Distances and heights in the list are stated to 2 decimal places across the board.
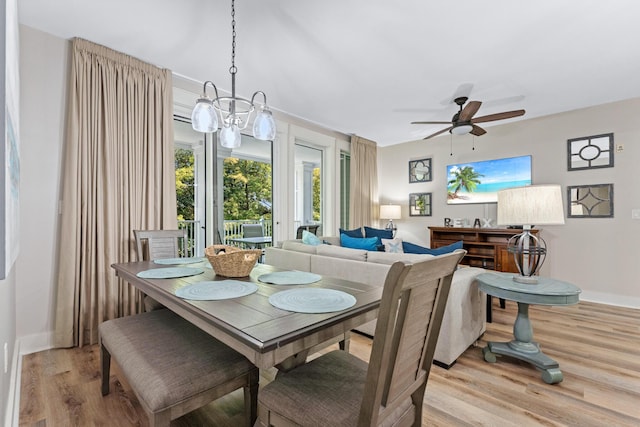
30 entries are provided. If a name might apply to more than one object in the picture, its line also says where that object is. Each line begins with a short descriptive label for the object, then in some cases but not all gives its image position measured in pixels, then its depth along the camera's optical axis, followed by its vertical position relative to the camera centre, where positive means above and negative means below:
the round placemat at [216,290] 1.32 -0.35
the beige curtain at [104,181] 2.46 +0.33
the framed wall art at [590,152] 3.82 +0.86
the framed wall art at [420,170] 5.48 +0.87
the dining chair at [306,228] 4.54 -0.19
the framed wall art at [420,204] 5.49 +0.24
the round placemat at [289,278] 1.61 -0.35
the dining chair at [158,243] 2.48 -0.23
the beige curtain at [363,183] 5.46 +0.64
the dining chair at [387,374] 0.82 -0.56
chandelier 1.80 +0.61
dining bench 1.10 -0.62
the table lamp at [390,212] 5.57 +0.09
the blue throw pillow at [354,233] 4.40 -0.24
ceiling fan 3.25 +1.13
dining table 0.93 -0.37
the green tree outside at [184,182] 3.65 +0.43
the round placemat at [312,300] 1.17 -0.36
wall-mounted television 4.48 +0.62
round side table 1.93 -0.56
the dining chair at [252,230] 4.92 -0.22
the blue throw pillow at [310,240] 3.27 -0.26
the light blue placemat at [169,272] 1.68 -0.33
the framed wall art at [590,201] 3.81 +0.21
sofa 2.12 -0.50
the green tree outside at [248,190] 4.33 +0.41
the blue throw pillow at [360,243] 3.04 -0.28
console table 4.17 -0.40
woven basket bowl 1.71 -0.26
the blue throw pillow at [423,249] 2.33 -0.27
